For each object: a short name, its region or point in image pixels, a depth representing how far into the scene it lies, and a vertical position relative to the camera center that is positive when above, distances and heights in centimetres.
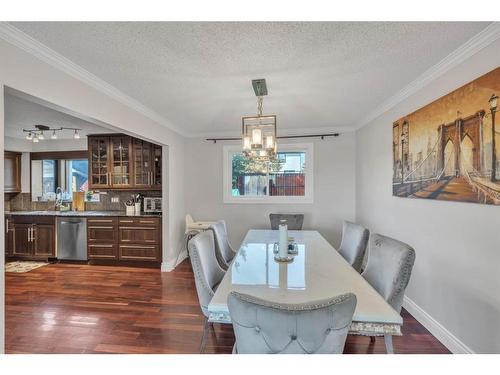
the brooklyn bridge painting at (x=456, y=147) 154 +31
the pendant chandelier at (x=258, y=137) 204 +43
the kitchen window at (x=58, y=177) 492 +19
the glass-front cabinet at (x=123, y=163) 413 +41
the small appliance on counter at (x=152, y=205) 427 -34
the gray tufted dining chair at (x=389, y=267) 148 -56
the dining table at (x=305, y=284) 114 -60
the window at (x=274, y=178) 427 +15
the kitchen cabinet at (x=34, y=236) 416 -88
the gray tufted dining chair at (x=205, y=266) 169 -62
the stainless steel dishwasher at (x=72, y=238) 402 -88
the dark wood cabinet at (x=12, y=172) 460 +29
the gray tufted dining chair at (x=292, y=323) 90 -53
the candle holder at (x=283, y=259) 187 -58
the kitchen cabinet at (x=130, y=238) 391 -86
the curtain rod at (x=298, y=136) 411 +88
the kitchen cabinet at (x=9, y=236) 424 -89
